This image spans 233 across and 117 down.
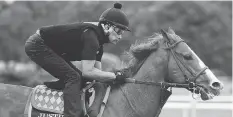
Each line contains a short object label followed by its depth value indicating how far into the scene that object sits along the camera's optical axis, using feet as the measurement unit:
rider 37.45
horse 39.14
